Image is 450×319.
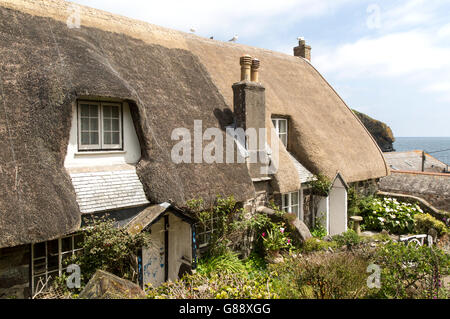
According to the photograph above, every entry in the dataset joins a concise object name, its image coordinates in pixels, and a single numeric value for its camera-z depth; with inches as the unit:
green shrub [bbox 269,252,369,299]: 231.6
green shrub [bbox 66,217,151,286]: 237.5
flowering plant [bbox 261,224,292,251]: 368.8
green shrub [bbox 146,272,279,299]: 176.7
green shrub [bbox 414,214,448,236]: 478.6
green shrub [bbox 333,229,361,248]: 386.5
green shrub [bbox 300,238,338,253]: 366.4
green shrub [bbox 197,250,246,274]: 319.3
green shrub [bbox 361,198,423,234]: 515.8
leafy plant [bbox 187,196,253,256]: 313.9
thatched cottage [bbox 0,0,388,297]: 224.7
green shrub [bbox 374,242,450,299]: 234.0
